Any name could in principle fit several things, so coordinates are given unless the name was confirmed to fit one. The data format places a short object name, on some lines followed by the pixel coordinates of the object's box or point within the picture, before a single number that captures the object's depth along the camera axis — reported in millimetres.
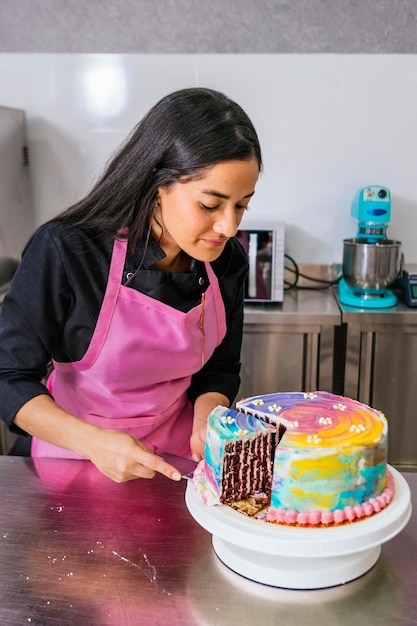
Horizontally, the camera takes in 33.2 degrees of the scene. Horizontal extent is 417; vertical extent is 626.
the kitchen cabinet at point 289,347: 2523
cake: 994
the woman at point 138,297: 1253
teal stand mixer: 2562
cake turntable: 931
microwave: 2604
